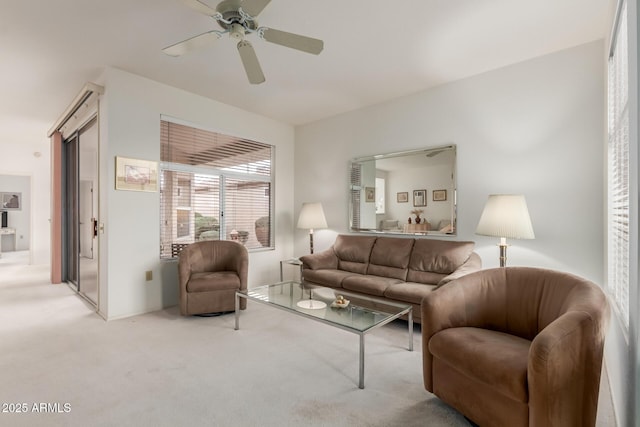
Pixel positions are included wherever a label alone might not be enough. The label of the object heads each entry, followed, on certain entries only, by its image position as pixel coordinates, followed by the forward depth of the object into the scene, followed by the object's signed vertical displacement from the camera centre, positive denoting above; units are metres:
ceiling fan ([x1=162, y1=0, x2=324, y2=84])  1.96 +1.24
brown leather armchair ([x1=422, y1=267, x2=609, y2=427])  1.32 -0.69
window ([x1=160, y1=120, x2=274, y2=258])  3.89 +0.33
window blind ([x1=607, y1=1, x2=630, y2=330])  1.72 +0.26
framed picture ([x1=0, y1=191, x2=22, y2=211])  7.72 +0.28
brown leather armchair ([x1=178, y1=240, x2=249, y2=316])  3.35 -0.72
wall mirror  3.63 +0.26
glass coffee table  2.22 -0.79
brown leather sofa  3.12 -0.61
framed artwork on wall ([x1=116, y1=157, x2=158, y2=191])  3.37 +0.42
